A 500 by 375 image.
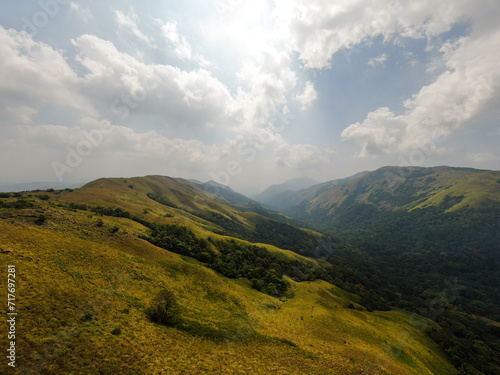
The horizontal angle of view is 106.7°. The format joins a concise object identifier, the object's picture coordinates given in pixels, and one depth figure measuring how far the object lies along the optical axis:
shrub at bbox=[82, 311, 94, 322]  23.14
